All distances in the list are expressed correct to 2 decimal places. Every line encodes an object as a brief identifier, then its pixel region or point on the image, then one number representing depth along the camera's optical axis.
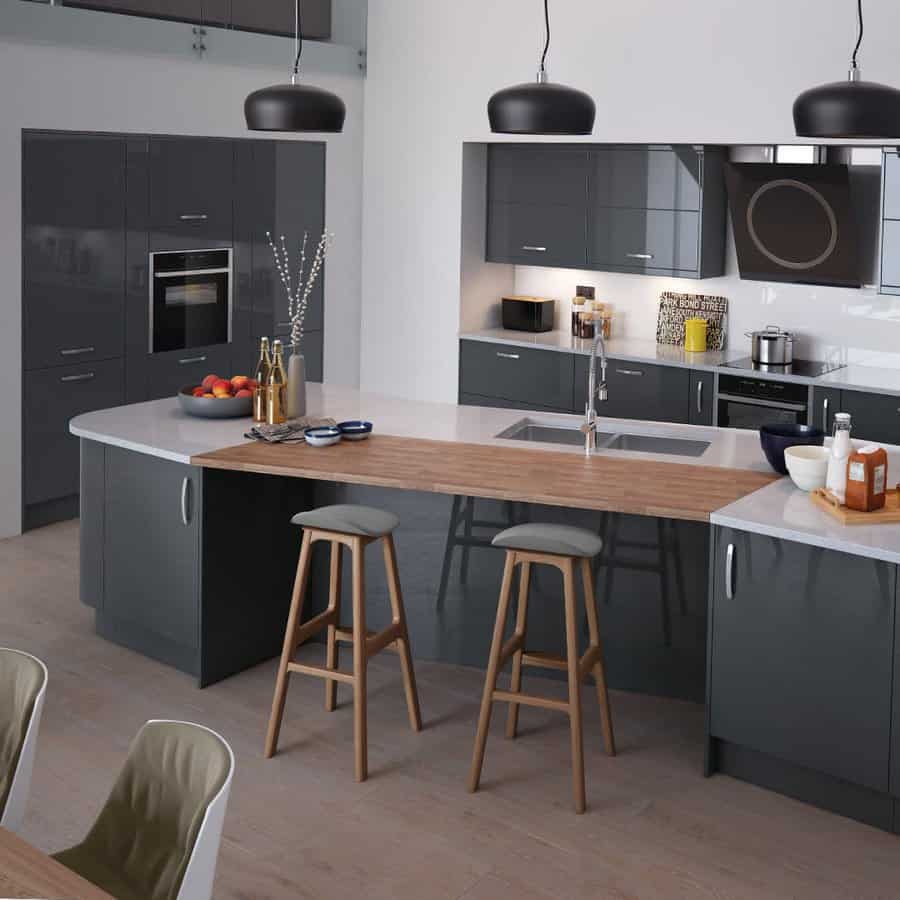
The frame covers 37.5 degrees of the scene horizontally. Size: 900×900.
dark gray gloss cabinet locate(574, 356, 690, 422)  7.28
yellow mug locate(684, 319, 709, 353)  7.52
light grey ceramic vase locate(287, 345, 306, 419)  5.34
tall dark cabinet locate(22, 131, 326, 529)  6.82
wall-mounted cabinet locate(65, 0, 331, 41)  7.30
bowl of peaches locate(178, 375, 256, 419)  5.38
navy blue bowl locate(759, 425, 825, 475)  4.53
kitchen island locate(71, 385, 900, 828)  3.92
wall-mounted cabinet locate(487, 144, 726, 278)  7.29
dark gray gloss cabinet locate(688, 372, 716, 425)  7.14
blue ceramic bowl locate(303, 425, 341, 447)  4.98
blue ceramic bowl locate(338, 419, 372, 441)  5.11
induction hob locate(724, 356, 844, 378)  6.89
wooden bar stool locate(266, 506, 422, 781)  4.27
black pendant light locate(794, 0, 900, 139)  3.87
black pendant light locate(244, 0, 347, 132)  4.55
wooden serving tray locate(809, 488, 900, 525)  3.96
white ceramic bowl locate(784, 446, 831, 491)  4.31
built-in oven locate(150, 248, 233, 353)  7.41
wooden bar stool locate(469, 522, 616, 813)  4.07
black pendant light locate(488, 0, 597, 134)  4.28
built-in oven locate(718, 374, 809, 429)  6.81
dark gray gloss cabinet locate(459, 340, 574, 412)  7.76
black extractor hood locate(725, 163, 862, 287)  6.82
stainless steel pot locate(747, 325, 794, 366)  7.06
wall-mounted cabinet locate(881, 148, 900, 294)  6.46
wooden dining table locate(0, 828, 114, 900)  2.25
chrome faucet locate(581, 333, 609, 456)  4.86
